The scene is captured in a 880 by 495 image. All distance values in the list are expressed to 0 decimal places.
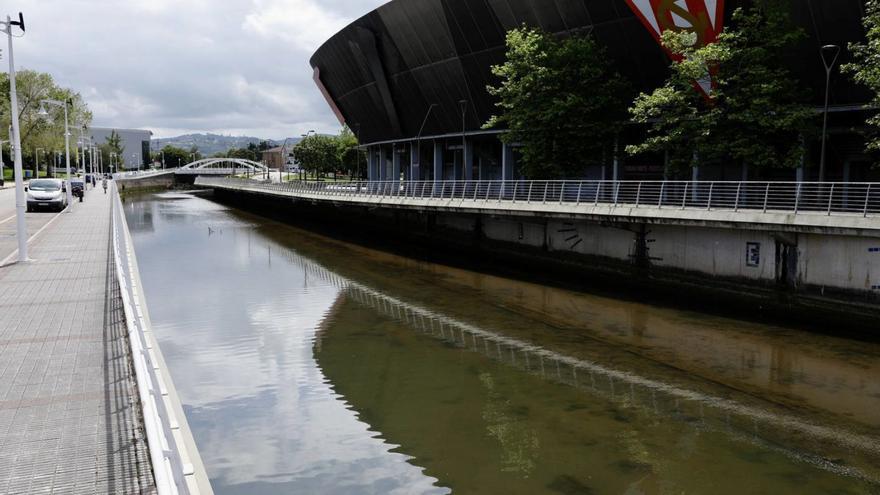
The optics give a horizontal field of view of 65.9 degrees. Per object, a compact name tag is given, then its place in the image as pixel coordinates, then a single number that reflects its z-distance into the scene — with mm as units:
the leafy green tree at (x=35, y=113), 93562
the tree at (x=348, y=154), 113688
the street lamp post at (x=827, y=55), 23969
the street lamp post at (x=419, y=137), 52625
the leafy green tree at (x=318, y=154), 118375
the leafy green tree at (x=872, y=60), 21828
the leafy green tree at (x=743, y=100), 25969
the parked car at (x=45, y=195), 39812
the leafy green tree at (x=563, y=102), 33750
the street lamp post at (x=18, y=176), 19581
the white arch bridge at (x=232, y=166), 160800
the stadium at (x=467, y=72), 30438
